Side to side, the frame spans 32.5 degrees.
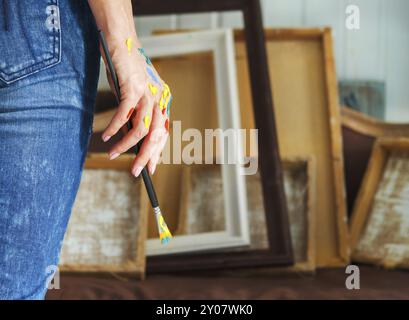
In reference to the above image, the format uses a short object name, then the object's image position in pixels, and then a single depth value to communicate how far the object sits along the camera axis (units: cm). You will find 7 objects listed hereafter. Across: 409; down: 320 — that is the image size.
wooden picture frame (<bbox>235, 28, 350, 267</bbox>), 222
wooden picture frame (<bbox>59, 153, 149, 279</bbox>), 203
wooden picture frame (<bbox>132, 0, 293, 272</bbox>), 207
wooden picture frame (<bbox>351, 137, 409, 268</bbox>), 211
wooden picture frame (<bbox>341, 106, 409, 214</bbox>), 232
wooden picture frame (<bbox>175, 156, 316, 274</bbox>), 217
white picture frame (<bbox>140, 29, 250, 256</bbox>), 211
